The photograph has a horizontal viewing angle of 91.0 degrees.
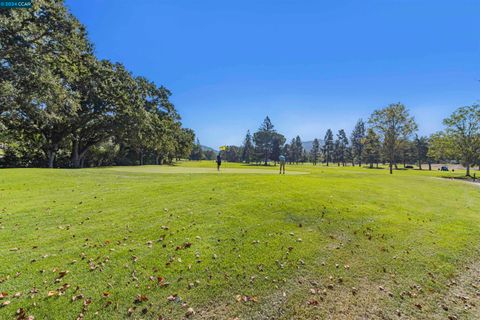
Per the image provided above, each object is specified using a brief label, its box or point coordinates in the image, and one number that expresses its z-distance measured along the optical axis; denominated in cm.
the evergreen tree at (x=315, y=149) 11238
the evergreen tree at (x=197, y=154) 13236
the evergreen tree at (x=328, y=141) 10225
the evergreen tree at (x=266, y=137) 8438
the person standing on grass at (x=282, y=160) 1895
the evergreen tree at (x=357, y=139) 9200
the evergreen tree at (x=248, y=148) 10704
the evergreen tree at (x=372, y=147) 4151
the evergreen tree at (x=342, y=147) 9930
